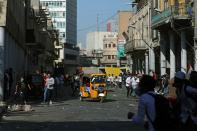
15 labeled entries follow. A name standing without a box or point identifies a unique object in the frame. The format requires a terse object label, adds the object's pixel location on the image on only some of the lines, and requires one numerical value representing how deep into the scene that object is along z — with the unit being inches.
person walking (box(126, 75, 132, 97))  1585.6
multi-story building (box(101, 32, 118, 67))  6417.3
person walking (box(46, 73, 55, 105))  1234.0
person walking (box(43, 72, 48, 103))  1237.9
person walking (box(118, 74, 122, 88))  2651.6
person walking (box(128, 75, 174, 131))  282.2
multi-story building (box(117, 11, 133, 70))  5064.0
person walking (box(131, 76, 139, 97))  1521.0
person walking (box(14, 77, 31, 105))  1179.0
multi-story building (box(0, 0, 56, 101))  1268.5
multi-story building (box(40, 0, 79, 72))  7130.9
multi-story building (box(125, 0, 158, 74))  2551.7
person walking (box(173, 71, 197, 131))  329.4
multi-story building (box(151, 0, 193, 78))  1712.6
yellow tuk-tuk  1347.2
